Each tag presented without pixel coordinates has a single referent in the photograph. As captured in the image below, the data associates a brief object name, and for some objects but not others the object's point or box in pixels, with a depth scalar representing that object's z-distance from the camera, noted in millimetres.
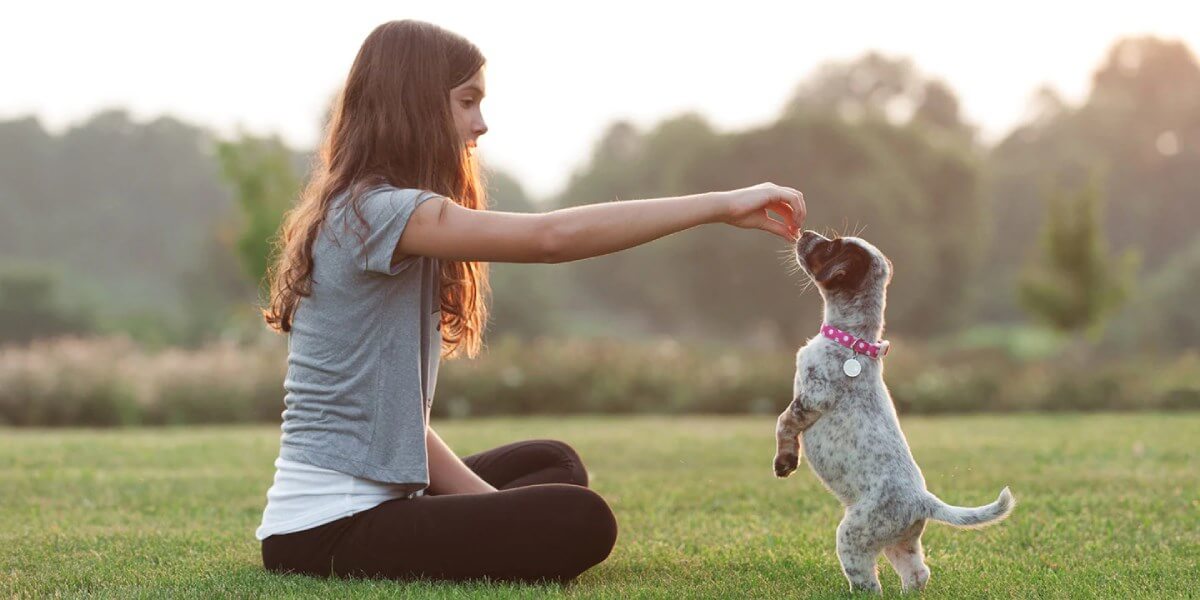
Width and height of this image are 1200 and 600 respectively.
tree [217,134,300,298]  19812
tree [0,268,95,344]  26219
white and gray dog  3203
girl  3389
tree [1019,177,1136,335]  18281
